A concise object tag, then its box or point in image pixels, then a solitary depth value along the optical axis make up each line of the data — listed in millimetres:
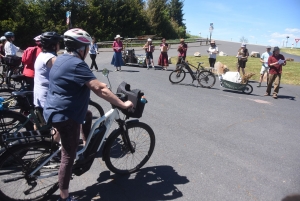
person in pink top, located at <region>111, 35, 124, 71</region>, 13964
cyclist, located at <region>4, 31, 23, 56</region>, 8206
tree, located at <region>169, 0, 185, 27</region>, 70562
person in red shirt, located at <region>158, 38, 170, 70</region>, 15604
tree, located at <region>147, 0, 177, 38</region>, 50844
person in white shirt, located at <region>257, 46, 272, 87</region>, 11586
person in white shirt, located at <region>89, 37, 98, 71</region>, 13867
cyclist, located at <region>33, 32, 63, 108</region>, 3461
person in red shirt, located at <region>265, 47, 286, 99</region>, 9680
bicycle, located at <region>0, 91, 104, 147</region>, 3748
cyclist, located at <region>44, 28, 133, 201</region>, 2516
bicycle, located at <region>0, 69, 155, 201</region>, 2896
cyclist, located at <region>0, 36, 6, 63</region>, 9084
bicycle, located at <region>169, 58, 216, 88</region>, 10938
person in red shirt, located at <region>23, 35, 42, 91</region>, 4416
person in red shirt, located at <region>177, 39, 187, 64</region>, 14078
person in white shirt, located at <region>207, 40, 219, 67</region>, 13385
